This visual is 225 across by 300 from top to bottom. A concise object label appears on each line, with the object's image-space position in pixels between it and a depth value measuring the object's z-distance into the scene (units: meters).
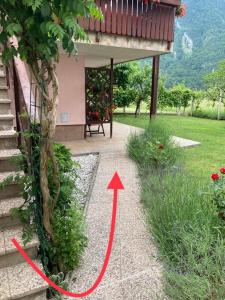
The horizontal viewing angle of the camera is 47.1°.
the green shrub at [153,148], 4.46
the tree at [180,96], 17.03
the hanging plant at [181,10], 5.43
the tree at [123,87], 13.33
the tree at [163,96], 16.81
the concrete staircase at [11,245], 1.71
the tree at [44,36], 1.36
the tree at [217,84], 14.81
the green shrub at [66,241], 1.98
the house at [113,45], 4.55
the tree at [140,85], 14.33
